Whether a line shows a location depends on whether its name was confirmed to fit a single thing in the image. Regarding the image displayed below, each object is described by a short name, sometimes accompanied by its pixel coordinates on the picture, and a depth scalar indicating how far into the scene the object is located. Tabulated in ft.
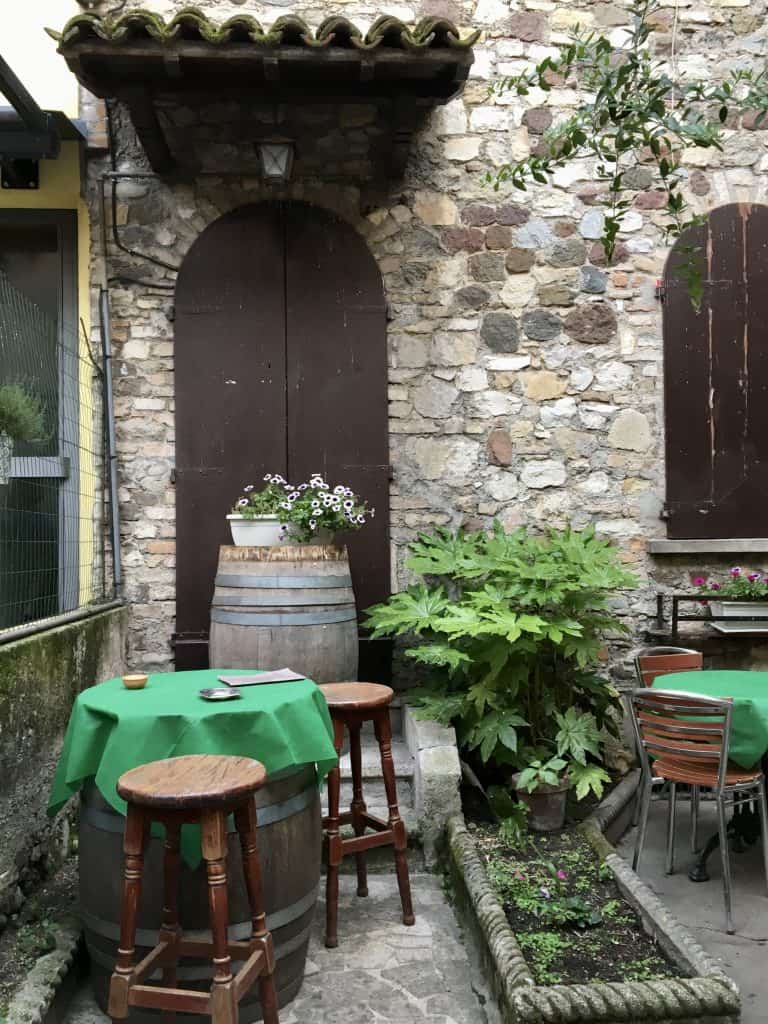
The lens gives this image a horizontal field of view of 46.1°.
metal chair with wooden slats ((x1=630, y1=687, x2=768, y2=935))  11.13
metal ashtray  8.75
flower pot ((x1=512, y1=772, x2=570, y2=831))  12.60
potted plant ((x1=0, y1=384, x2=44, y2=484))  11.12
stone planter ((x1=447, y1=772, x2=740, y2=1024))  7.43
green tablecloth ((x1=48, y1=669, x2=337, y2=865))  8.08
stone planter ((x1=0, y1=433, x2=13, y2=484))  10.94
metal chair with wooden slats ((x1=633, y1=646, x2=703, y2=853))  14.33
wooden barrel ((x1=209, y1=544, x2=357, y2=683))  13.08
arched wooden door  16.60
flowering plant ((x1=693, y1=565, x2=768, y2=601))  16.67
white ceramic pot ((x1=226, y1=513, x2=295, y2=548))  14.52
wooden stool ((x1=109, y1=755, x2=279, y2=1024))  6.99
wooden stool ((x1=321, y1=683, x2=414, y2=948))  10.07
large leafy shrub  12.85
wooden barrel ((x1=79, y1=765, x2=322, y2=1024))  8.14
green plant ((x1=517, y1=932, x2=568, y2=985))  8.51
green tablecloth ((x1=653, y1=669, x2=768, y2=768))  11.32
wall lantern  15.38
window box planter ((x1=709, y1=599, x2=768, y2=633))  16.53
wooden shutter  17.24
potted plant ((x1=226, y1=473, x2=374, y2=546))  14.34
